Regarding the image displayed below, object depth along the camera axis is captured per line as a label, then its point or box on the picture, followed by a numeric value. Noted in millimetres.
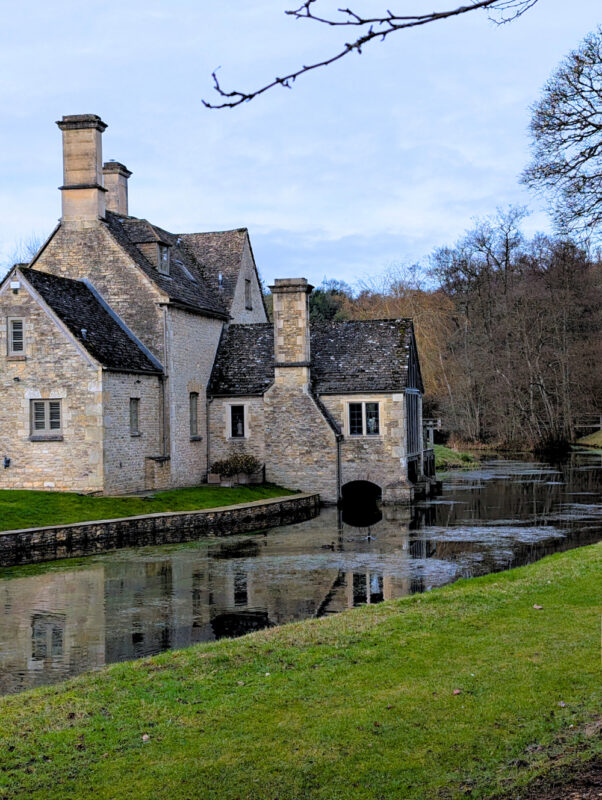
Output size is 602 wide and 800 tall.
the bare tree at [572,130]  18438
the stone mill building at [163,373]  26125
